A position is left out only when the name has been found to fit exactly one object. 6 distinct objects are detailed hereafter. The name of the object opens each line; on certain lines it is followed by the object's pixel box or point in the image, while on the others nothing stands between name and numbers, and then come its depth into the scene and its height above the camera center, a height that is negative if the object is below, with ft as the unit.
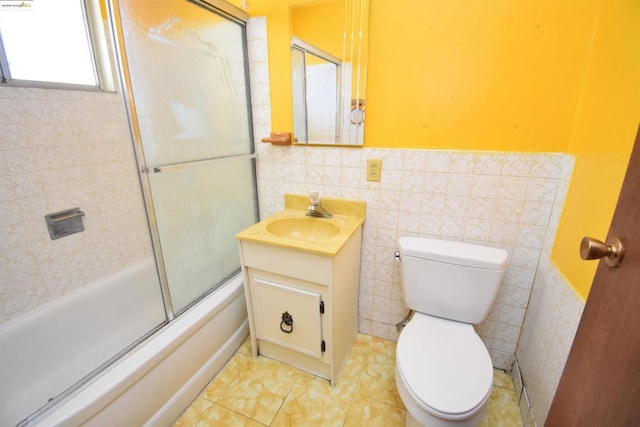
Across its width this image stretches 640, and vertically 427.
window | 4.06 +1.29
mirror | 4.49 +0.98
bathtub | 3.43 -3.27
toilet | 3.11 -2.78
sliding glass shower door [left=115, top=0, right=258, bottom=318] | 3.90 -0.06
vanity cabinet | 4.22 -2.68
